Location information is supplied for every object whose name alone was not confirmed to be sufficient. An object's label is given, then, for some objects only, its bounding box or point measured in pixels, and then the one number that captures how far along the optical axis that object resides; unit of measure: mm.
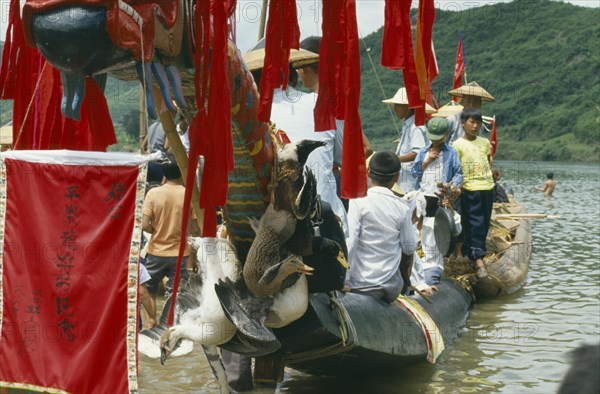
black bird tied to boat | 5039
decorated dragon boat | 3537
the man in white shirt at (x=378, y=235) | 6516
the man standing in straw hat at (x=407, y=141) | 9773
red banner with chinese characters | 4910
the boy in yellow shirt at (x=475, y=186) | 9883
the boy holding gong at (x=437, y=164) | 9123
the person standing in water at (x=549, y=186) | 28131
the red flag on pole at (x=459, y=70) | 17623
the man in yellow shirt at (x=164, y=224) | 7672
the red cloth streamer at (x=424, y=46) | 3730
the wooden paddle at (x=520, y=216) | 12953
